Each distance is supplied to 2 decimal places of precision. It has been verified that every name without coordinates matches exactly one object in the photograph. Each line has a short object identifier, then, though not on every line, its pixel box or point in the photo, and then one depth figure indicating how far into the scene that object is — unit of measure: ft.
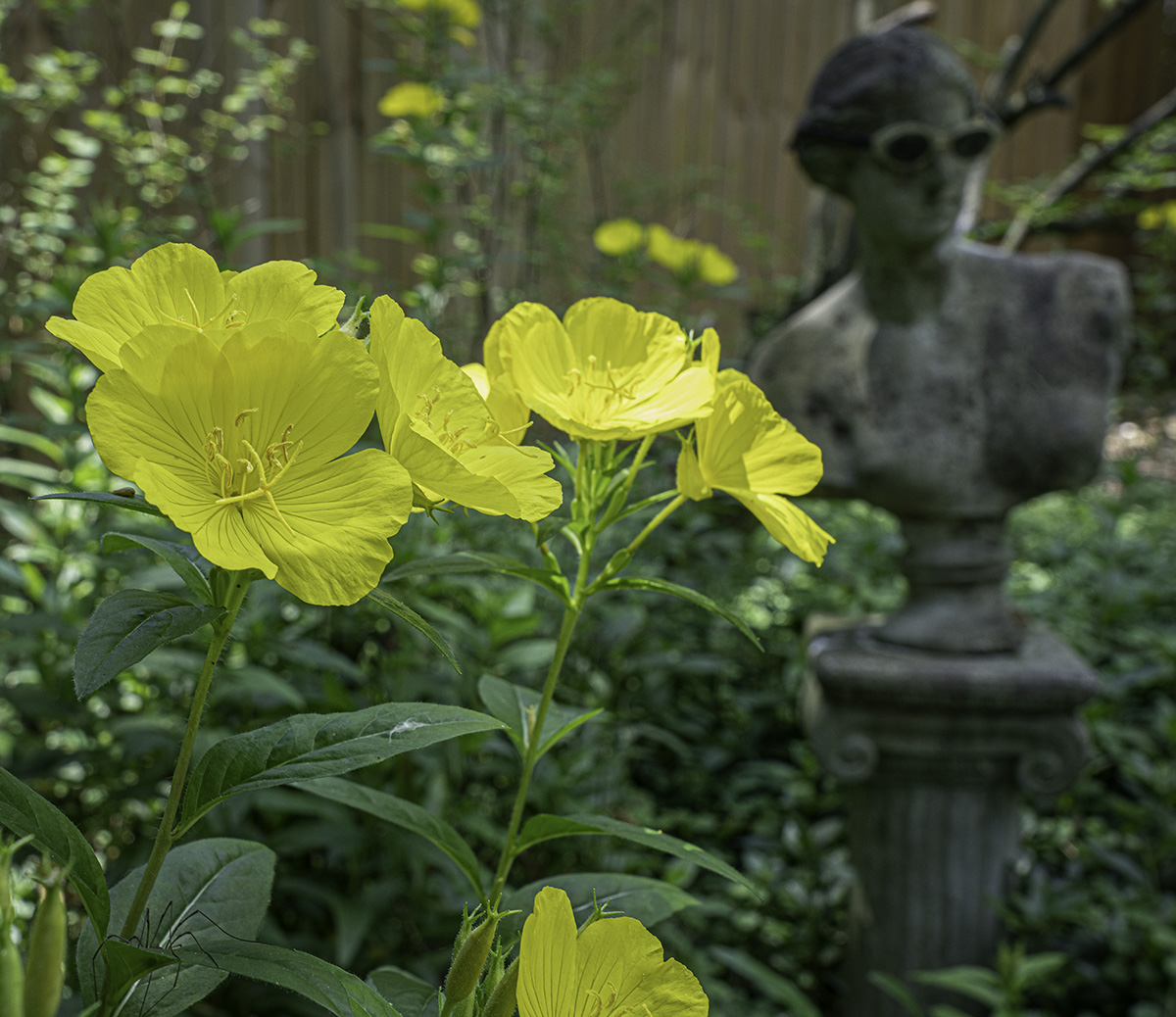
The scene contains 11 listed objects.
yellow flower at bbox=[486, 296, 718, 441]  2.00
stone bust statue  6.31
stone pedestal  6.63
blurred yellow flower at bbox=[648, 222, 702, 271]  8.43
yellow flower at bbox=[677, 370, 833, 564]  2.10
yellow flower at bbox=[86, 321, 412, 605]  1.45
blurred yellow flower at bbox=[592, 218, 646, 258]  8.70
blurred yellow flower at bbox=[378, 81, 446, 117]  6.54
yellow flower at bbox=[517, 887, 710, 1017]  1.59
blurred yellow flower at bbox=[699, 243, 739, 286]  8.34
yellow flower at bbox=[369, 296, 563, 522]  1.62
